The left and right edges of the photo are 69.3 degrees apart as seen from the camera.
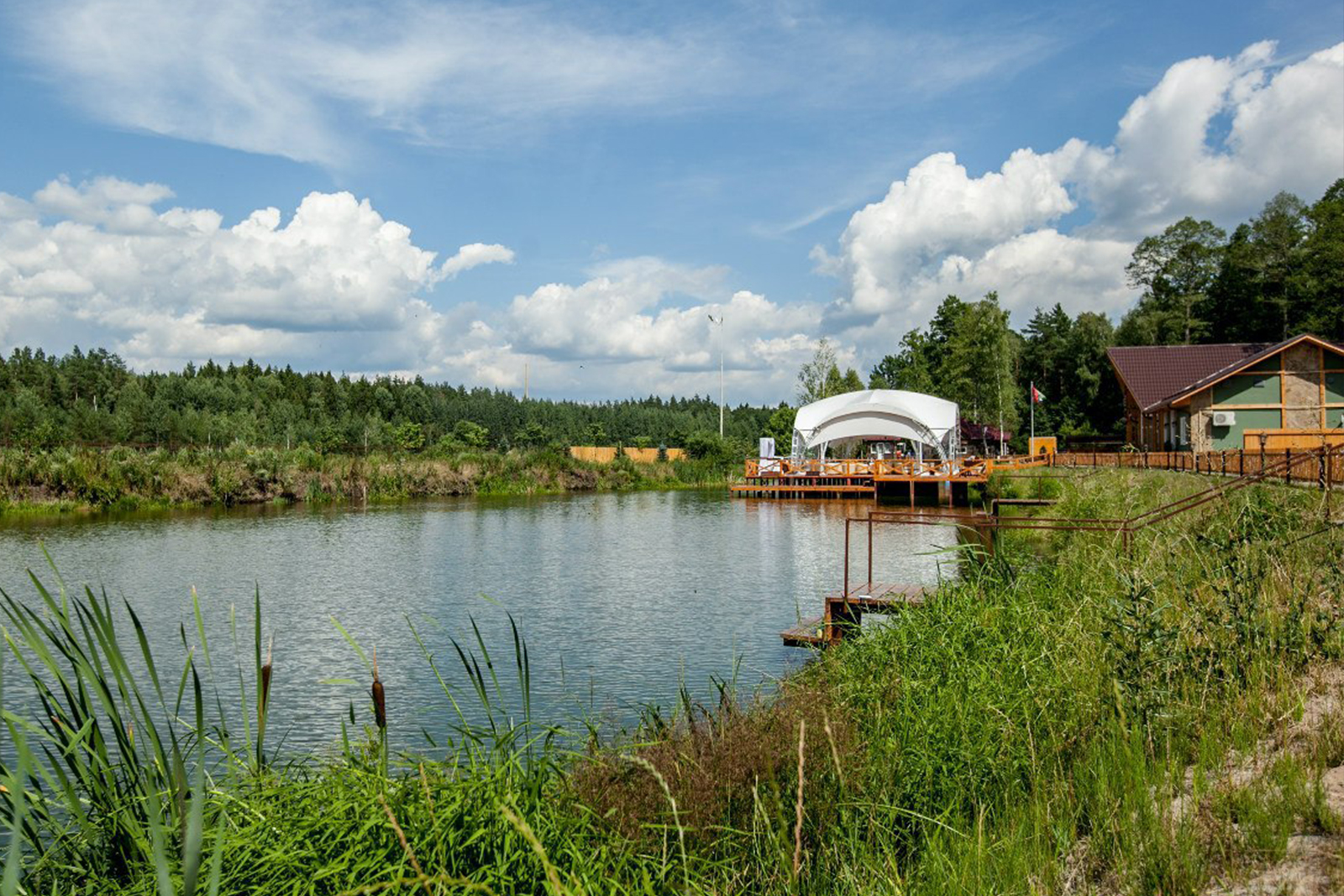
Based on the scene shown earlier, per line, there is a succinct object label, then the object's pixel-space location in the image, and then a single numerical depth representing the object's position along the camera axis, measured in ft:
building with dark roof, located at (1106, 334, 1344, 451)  100.63
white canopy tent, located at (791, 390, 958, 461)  141.38
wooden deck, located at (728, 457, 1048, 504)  130.21
